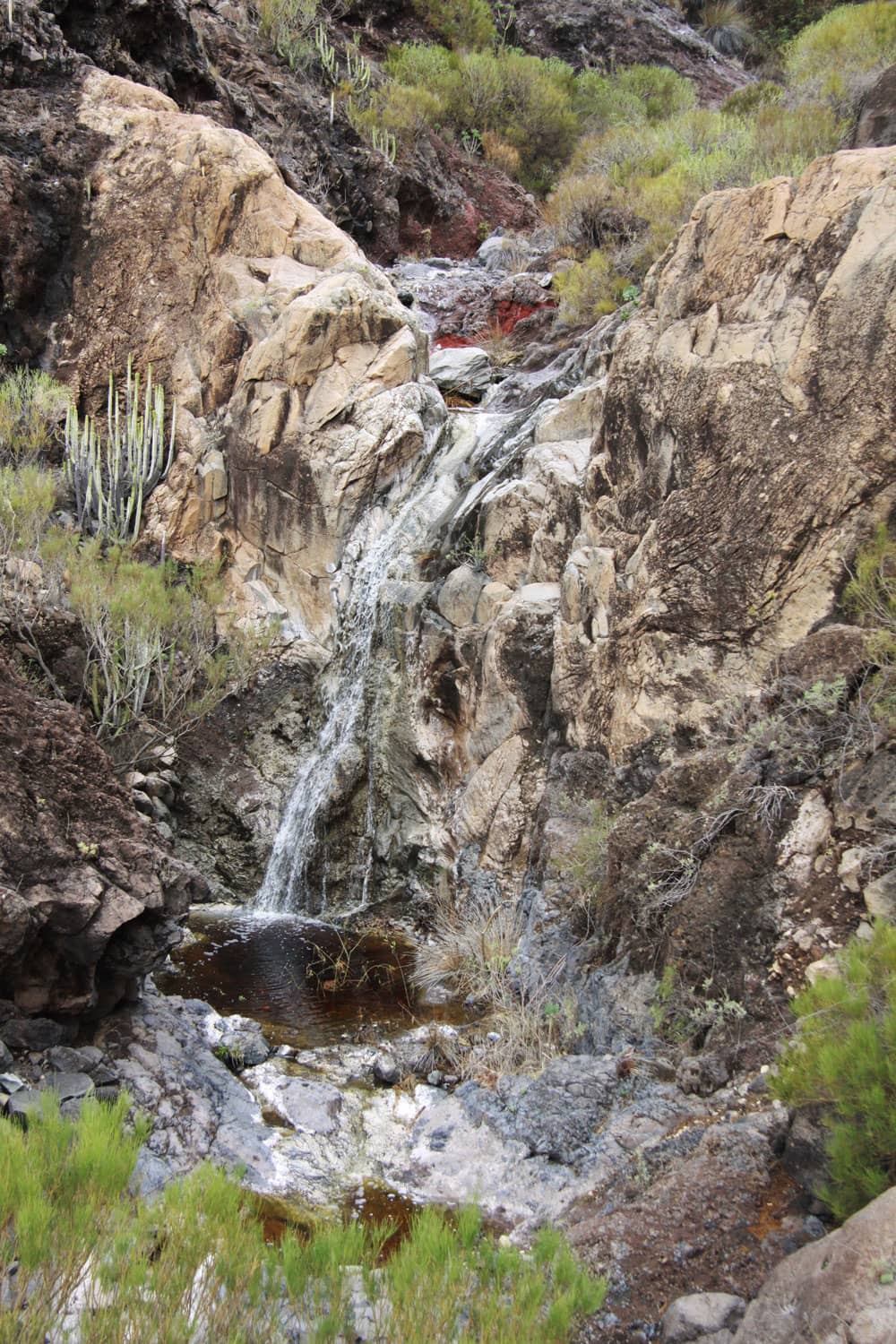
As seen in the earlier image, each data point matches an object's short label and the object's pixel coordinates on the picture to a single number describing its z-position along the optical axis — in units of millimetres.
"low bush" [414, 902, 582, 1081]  6391
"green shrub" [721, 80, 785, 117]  20234
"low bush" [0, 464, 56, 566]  11484
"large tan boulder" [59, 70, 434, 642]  13750
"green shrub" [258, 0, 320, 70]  23516
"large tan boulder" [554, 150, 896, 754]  7211
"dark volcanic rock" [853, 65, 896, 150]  12328
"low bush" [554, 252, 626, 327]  16672
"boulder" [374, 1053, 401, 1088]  6562
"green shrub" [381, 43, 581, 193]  27312
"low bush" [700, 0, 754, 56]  32781
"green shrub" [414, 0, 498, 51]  29328
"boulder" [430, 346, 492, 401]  17219
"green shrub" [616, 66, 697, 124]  27016
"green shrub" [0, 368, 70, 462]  13312
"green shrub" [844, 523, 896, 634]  6289
